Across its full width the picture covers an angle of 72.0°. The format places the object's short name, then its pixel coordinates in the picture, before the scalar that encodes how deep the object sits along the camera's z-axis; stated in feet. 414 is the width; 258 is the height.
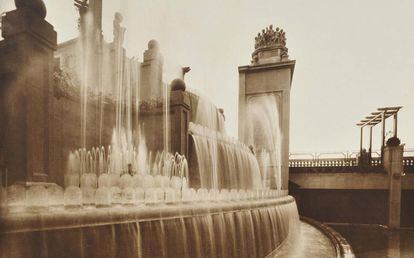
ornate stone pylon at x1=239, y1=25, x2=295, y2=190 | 64.23
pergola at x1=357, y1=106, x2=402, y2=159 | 64.64
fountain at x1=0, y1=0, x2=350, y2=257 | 10.78
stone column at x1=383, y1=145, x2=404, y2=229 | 54.19
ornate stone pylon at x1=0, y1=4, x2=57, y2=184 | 18.76
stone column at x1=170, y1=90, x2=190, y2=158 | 32.07
